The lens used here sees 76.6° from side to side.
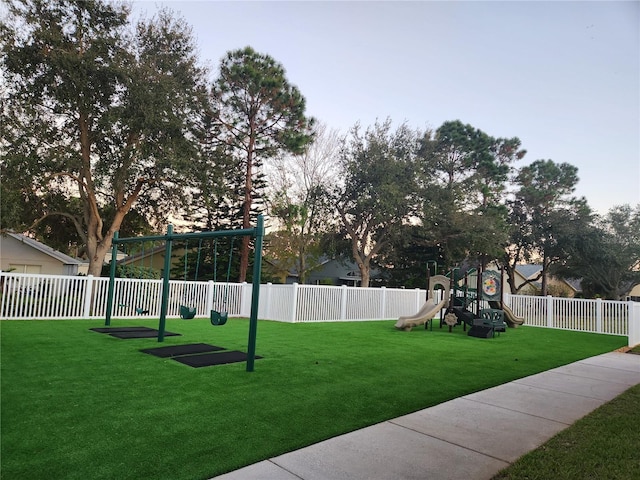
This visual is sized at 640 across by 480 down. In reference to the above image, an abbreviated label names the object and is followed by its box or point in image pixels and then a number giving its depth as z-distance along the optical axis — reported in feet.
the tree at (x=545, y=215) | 94.38
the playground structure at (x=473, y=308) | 35.22
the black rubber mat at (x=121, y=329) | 27.66
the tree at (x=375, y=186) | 73.61
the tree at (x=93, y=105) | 43.55
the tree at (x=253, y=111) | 61.52
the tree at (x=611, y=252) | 89.22
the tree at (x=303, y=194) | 72.23
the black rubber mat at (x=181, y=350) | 20.70
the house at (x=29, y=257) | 72.38
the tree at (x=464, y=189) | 78.07
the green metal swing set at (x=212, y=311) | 18.80
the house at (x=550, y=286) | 130.31
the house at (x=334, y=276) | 113.29
